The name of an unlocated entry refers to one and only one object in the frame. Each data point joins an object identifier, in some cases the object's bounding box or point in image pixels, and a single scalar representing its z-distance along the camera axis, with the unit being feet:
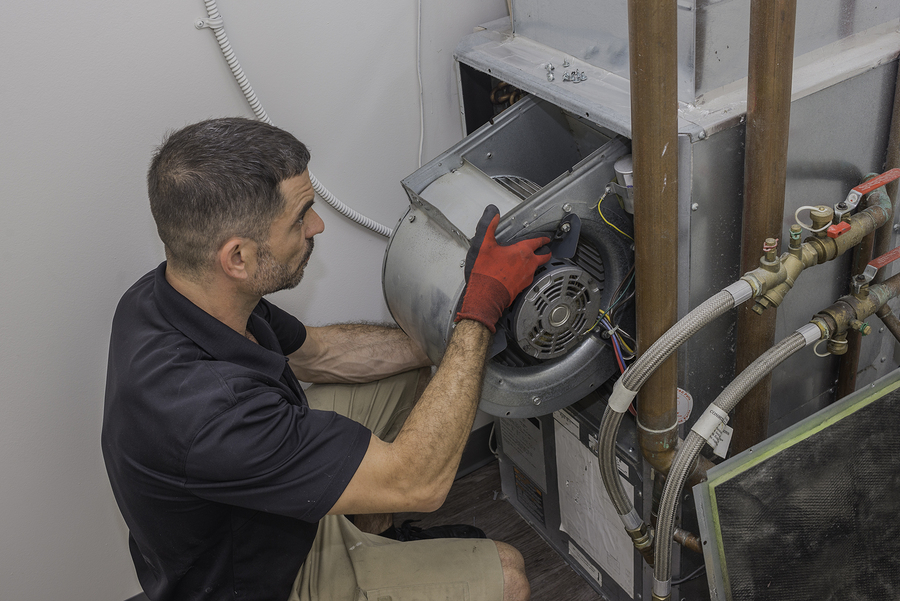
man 3.22
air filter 3.20
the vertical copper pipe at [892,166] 3.57
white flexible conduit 3.82
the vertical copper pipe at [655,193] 2.80
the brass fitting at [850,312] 3.48
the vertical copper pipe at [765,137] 2.89
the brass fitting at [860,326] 3.55
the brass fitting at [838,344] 3.56
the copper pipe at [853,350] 3.78
